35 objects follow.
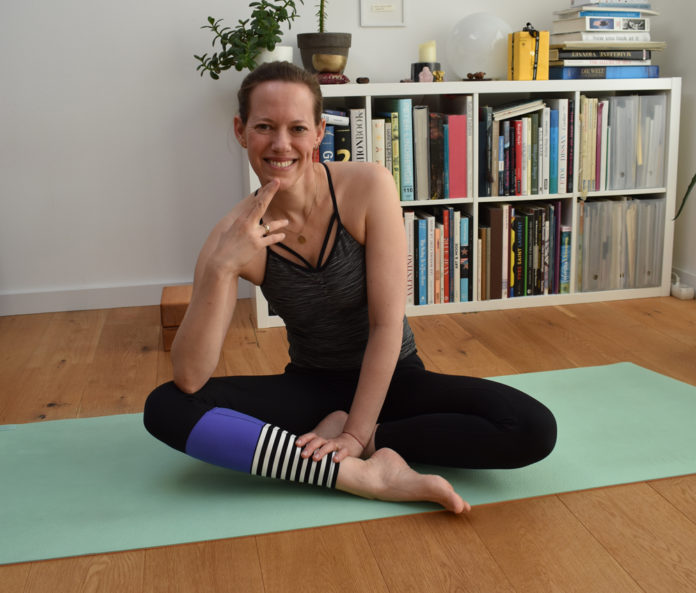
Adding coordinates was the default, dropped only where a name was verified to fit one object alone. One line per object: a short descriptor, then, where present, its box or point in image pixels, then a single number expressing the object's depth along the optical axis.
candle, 2.90
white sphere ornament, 2.94
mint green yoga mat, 1.42
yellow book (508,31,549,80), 2.83
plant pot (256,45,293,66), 2.74
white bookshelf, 2.78
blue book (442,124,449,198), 2.84
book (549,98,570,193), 2.88
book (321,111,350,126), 2.70
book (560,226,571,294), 2.99
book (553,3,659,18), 2.88
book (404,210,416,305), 2.84
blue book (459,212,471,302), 2.90
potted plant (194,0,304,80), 2.67
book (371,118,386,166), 2.77
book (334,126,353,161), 2.75
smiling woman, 1.46
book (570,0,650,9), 2.88
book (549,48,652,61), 2.89
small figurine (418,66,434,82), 2.83
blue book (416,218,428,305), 2.86
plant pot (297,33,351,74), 2.78
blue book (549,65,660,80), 2.90
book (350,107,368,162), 2.74
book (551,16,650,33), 2.87
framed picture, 3.04
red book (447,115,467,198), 2.84
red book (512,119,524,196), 2.88
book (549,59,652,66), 2.89
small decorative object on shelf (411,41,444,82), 2.84
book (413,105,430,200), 2.82
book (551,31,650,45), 2.87
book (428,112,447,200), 2.83
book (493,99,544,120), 2.86
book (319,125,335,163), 2.73
